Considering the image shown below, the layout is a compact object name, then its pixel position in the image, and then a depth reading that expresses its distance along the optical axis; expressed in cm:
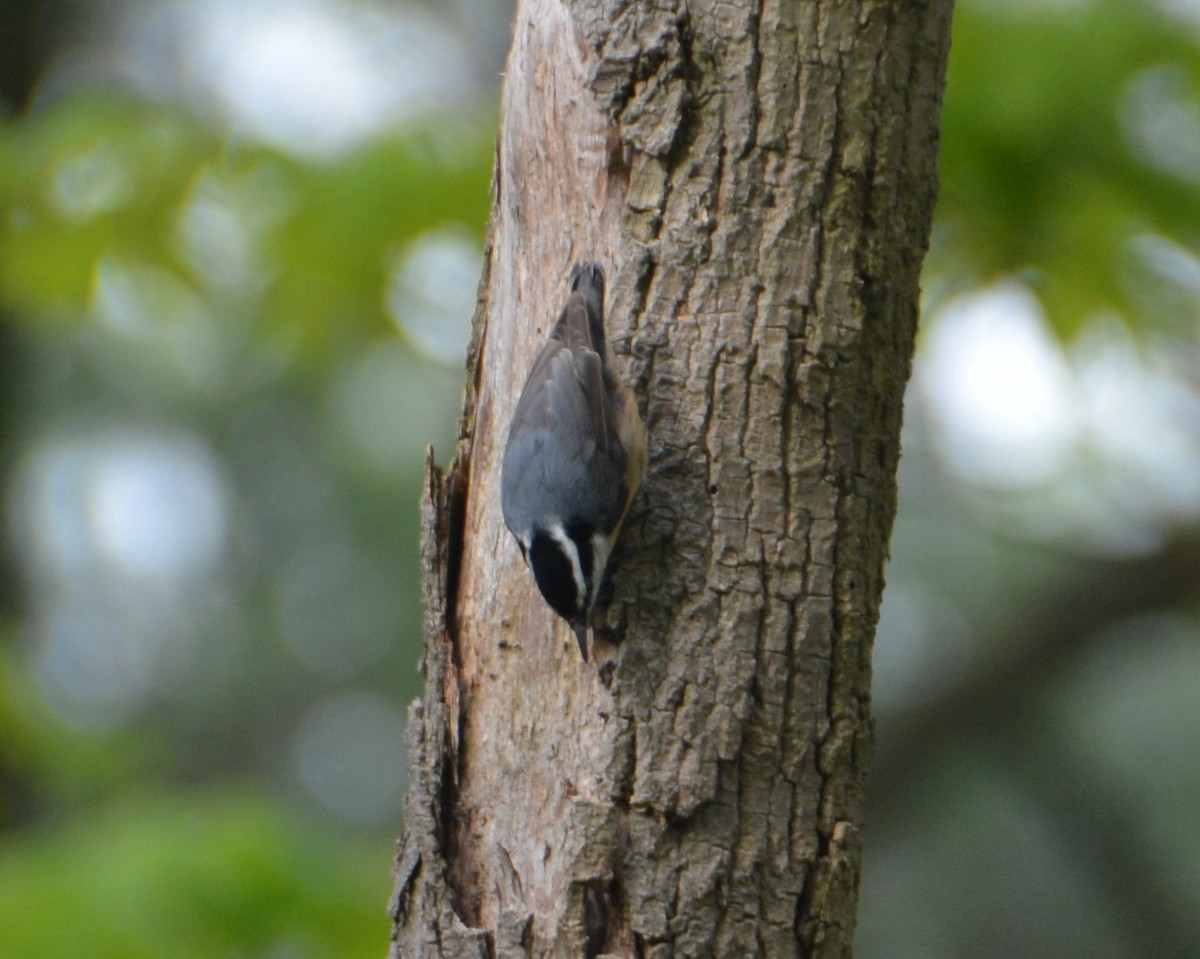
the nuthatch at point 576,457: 506
